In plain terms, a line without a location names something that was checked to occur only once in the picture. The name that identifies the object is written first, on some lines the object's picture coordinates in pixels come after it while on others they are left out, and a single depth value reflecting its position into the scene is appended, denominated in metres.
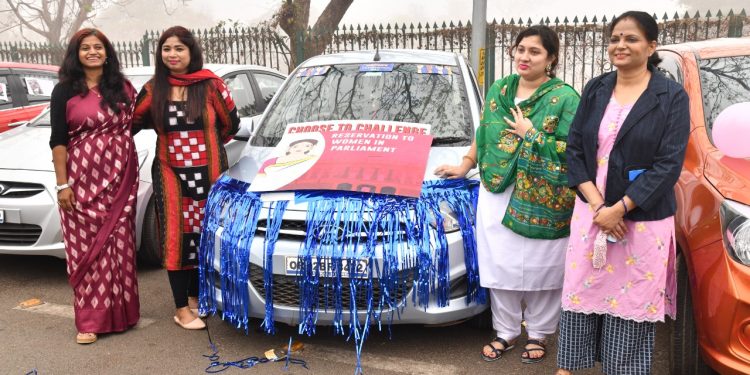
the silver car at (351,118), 3.26
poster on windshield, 3.42
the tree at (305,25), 11.81
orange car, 2.53
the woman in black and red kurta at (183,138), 3.71
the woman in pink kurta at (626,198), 2.56
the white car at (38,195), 4.50
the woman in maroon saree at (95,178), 3.69
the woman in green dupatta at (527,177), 3.09
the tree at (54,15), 27.44
